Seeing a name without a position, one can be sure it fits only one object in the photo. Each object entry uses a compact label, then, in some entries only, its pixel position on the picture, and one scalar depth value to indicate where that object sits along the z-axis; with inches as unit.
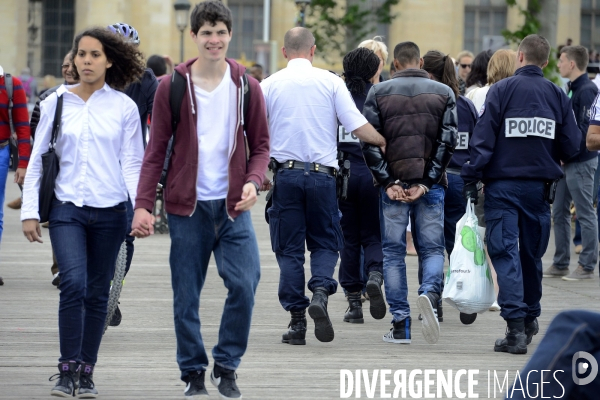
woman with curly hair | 474.9
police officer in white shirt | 613.9
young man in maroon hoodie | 463.2
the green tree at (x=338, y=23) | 2256.4
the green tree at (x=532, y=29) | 1462.8
